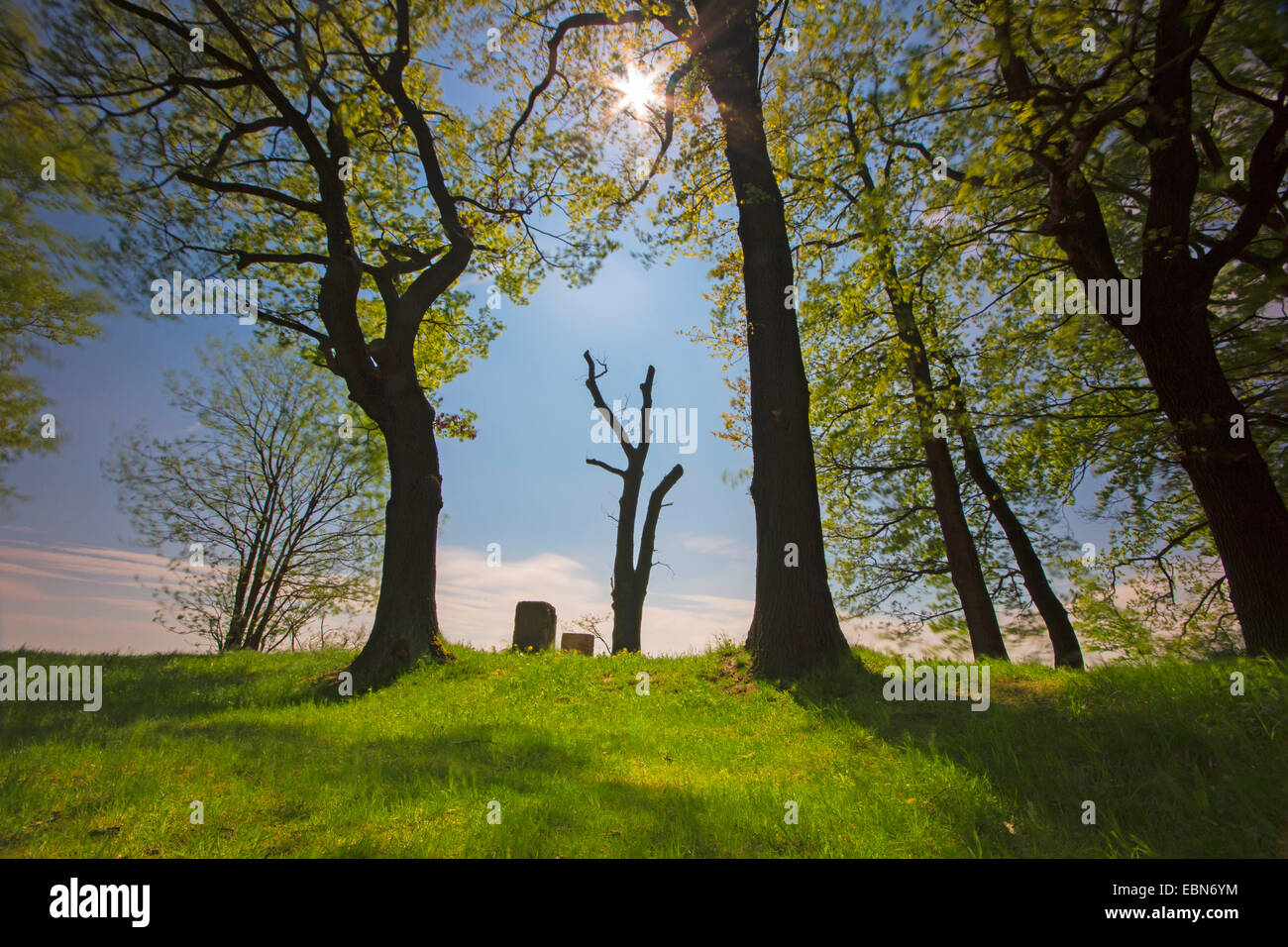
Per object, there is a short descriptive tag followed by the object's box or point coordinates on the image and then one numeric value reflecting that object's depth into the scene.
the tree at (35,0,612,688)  10.10
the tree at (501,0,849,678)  8.54
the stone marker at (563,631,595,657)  14.02
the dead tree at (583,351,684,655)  16.55
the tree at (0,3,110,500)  8.25
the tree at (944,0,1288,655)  6.55
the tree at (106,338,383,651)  18.88
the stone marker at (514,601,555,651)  13.30
